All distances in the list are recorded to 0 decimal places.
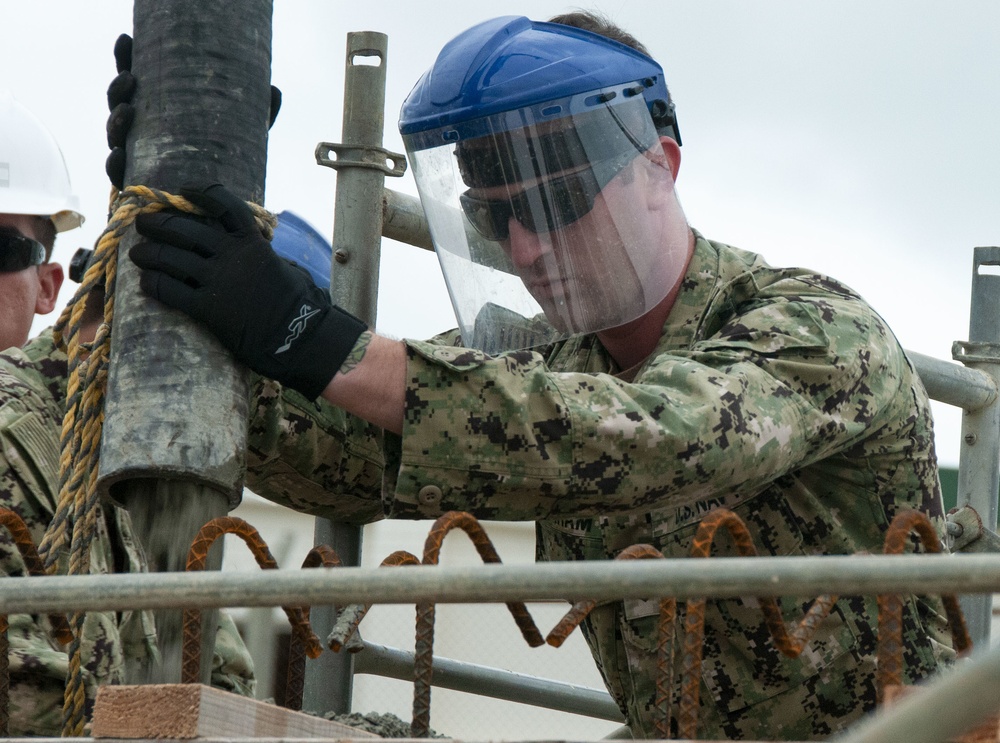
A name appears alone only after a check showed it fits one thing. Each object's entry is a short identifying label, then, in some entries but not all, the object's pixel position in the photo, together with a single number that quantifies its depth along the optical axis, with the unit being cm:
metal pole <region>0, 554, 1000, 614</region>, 265
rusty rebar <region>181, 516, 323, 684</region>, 400
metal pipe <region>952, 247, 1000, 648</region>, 889
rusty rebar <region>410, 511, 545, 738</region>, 393
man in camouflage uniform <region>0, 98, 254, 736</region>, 521
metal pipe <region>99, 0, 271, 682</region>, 413
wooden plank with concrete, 327
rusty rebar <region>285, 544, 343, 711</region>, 456
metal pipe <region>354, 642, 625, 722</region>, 759
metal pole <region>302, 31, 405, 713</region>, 689
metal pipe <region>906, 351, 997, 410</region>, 835
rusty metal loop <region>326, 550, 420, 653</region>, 436
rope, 421
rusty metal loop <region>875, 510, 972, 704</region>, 367
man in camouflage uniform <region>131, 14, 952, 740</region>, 472
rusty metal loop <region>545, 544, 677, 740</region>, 407
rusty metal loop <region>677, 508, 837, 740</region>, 389
